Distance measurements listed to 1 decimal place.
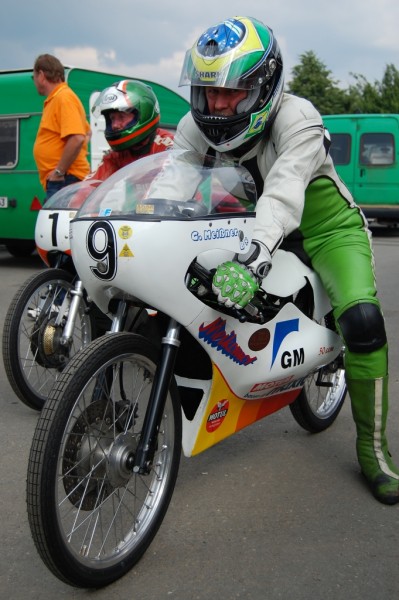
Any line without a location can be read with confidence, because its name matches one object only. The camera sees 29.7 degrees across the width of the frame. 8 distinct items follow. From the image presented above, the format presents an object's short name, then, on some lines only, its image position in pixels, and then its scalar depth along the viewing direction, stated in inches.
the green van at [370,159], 581.9
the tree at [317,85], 1909.4
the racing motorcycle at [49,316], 156.7
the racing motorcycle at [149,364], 89.7
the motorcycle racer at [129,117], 157.1
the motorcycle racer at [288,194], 105.8
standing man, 231.0
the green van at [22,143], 369.1
